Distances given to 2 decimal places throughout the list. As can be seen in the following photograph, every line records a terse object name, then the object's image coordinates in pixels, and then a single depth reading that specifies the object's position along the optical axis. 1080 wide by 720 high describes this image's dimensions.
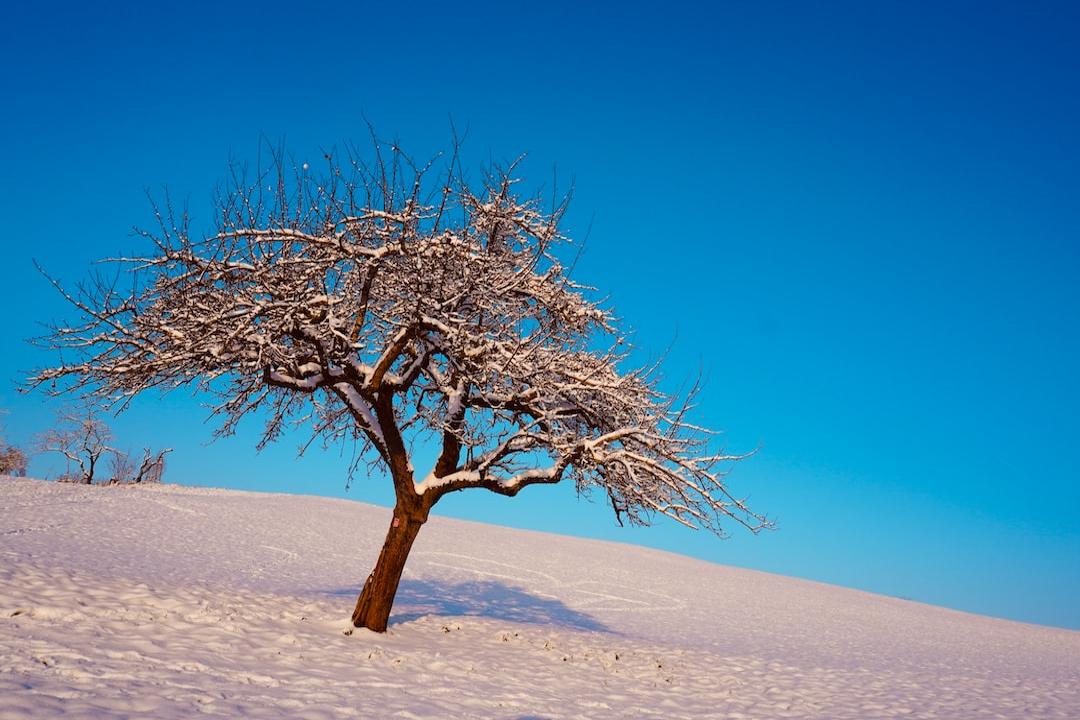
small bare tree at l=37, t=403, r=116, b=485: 48.94
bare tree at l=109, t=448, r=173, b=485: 52.36
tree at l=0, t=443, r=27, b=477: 54.34
